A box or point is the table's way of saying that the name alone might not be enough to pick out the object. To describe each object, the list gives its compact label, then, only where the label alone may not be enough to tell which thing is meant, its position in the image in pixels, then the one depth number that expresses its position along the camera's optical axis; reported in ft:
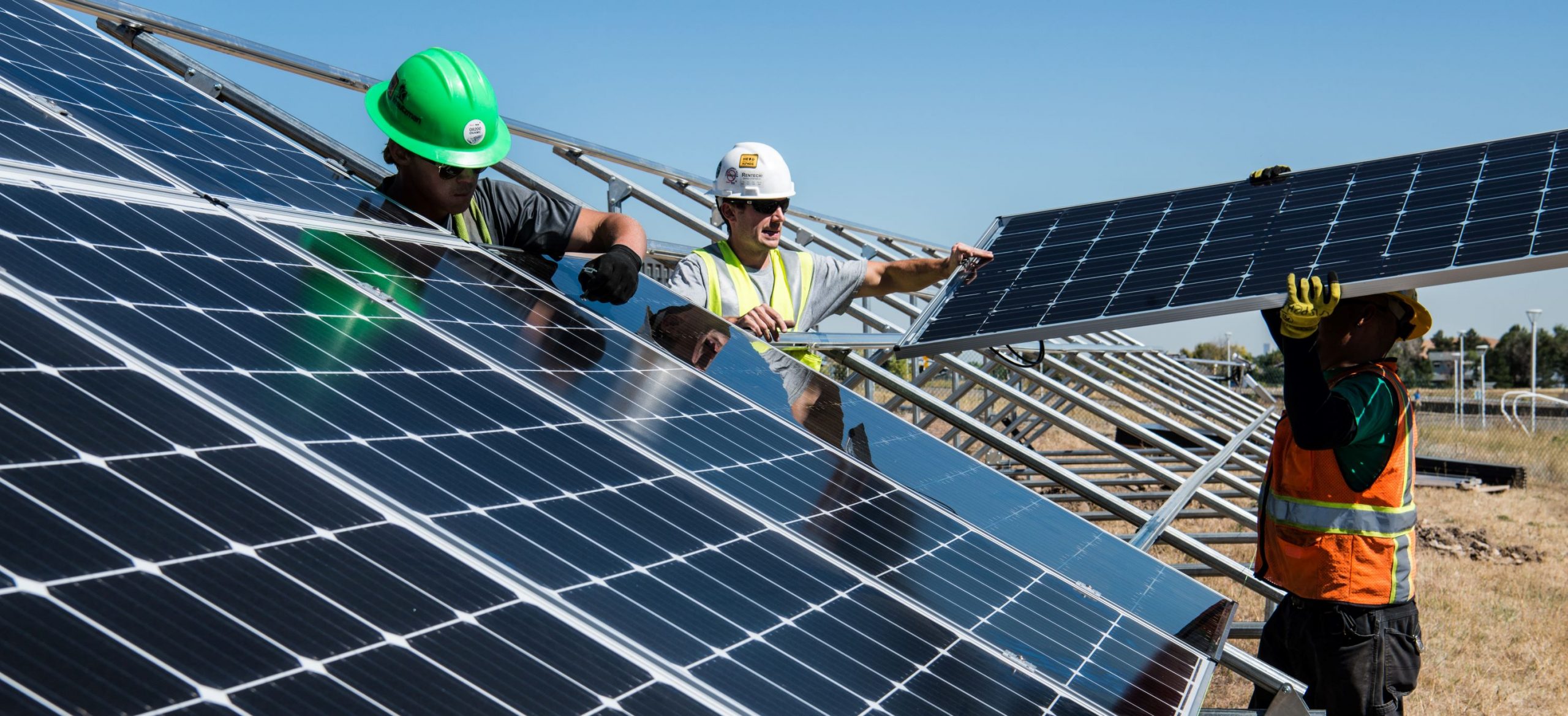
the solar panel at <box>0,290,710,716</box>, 4.95
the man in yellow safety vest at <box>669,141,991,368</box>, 18.62
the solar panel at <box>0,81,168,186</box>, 11.02
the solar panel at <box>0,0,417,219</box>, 14.12
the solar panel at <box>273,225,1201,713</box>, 10.61
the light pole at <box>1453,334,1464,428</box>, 114.49
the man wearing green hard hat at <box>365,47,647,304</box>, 15.64
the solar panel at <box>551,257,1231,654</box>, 13.43
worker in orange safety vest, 15.74
